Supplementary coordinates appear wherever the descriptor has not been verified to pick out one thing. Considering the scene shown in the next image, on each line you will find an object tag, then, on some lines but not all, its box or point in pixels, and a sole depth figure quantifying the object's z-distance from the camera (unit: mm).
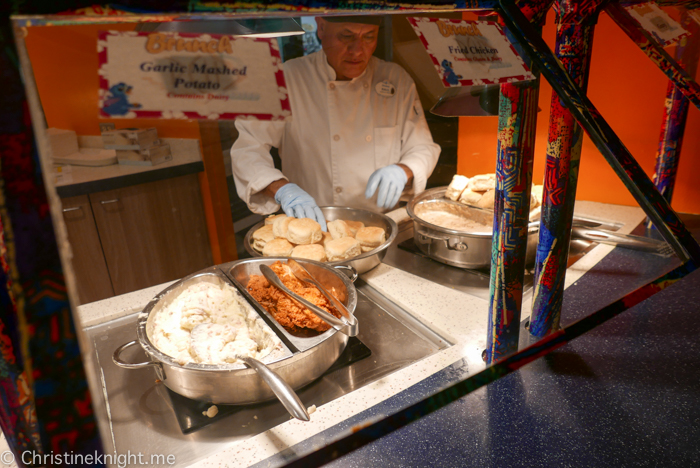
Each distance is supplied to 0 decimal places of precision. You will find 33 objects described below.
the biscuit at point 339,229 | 777
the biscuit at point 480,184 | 929
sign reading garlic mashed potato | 346
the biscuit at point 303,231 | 634
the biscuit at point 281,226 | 582
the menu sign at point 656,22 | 944
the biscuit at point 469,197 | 1156
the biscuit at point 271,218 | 582
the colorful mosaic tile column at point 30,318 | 292
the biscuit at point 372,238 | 936
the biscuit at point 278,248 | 657
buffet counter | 634
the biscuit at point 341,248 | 864
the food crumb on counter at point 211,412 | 681
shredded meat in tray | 703
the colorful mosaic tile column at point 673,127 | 1417
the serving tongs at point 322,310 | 679
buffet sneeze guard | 323
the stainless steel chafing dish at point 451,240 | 1131
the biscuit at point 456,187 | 919
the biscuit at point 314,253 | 774
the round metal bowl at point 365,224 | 633
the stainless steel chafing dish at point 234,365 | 639
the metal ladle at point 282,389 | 574
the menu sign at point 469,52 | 565
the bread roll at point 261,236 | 620
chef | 519
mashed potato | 659
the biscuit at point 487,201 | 1249
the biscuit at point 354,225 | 844
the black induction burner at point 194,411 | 667
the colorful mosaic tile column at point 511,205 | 689
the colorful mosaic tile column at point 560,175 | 784
